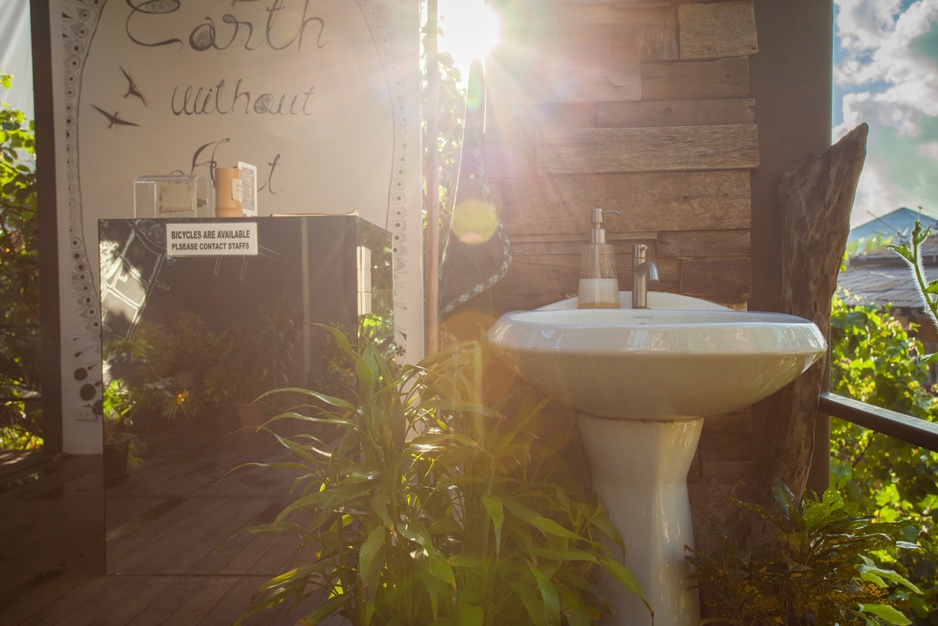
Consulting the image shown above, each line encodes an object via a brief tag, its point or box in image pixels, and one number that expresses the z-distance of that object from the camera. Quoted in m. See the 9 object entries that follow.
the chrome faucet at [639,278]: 1.45
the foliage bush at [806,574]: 1.15
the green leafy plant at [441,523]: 1.12
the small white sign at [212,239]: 1.81
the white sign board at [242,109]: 2.74
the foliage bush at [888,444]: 1.90
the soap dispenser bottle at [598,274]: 1.45
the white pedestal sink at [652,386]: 0.94
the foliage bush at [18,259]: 3.10
